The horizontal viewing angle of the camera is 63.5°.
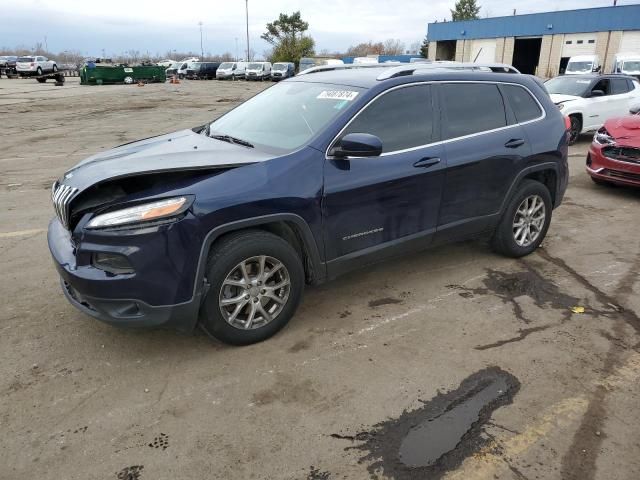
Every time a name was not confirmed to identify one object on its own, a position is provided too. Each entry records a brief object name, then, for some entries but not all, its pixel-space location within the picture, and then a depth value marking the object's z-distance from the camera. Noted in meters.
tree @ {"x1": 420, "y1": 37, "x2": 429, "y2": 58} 64.62
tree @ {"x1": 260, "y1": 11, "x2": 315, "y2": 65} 69.81
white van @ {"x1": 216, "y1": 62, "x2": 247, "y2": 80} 50.06
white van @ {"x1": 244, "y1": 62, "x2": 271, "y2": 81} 47.22
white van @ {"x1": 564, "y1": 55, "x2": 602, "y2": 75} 28.03
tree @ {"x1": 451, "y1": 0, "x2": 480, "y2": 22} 89.69
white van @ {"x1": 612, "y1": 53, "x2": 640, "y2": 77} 25.20
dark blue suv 3.05
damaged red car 7.36
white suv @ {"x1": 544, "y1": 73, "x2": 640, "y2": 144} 11.68
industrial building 41.59
